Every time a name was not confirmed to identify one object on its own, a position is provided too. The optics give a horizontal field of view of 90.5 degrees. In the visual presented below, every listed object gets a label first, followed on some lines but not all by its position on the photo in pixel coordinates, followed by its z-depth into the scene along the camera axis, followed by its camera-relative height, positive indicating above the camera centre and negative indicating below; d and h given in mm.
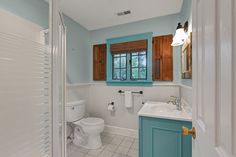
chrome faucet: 1575 -364
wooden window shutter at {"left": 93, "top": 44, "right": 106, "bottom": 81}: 2680 +369
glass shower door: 834 -70
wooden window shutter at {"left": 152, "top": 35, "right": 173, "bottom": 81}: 2119 +365
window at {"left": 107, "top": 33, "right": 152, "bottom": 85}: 2287 +381
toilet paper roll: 2451 -630
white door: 312 -1
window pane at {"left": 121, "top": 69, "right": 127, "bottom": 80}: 2517 +85
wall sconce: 1479 +534
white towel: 2328 -440
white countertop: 1164 -401
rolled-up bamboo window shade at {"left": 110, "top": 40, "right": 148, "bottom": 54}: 2305 +649
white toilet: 1943 -827
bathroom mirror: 1316 +232
